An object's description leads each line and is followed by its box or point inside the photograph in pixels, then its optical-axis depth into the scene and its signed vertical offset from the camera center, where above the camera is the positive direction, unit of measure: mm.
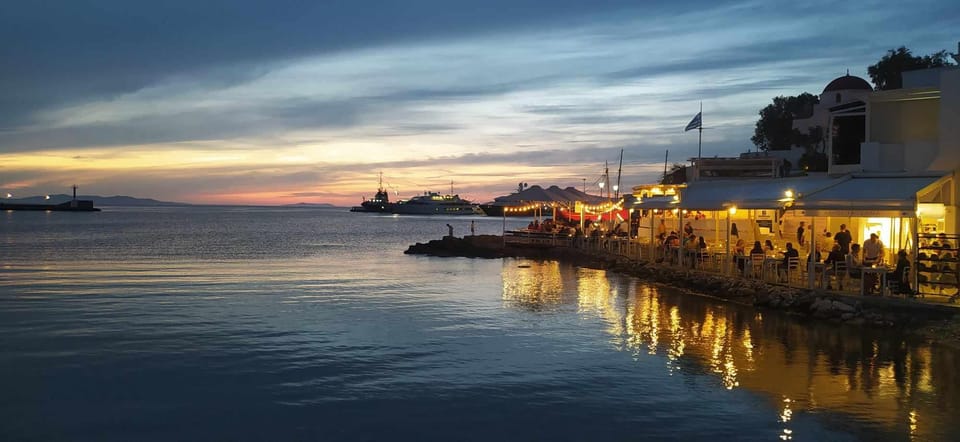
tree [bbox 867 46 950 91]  51344 +11147
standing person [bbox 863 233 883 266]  20781 -796
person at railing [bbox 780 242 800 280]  23578 -1322
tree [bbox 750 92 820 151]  68438 +9363
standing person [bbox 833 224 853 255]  22389 -514
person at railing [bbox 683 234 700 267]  30031 -1176
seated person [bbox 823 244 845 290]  21828 -1060
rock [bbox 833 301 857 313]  19922 -2287
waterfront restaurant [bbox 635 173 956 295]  20609 +431
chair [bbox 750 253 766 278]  25078 -1474
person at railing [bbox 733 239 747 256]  27031 -1003
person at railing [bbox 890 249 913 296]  19547 -1405
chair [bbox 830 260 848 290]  21344 -1426
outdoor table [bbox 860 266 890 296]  19750 -1364
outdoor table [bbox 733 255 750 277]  25677 -1451
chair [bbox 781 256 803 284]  23431 -1510
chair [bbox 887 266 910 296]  19641 -1661
